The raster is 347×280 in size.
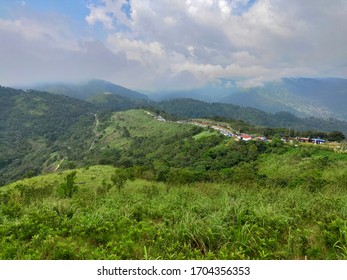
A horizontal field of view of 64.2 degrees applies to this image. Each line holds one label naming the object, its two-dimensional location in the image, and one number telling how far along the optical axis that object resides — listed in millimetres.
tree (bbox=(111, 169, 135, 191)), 44281
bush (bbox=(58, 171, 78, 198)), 31181
